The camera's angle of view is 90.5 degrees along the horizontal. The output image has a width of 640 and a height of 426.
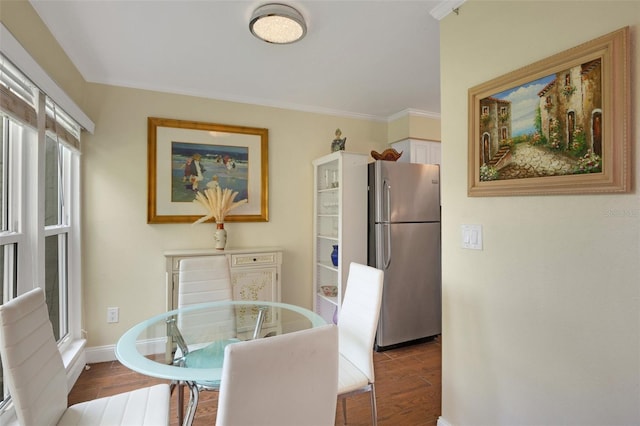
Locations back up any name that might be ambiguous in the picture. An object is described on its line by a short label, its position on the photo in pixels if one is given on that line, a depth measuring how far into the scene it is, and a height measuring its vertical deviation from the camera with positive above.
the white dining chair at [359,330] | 1.59 -0.65
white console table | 2.72 -0.52
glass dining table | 1.29 -0.63
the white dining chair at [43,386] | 1.04 -0.61
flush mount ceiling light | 1.78 +1.12
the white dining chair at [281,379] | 0.86 -0.47
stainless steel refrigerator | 3.00 -0.31
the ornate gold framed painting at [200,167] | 2.92 +0.48
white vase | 2.95 -0.20
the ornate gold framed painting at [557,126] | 1.11 +0.37
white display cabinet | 3.05 -0.06
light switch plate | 1.63 -0.12
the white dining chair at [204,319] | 1.55 -0.64
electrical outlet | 2.77 -0.86
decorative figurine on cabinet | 3.27 +0.74
